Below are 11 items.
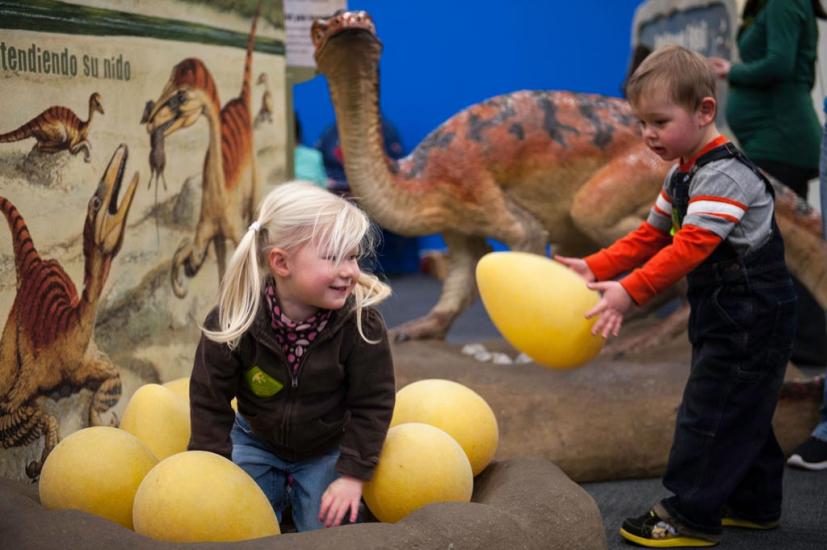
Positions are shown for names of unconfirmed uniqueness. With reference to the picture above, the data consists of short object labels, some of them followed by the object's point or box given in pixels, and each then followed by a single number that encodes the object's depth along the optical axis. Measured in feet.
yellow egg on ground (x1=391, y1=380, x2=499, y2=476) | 6.75
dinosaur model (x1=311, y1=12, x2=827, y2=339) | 11.13
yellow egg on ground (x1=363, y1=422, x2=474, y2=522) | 6.04
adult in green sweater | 11.55
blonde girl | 6.00
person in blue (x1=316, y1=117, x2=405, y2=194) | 24.75
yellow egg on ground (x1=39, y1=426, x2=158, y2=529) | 5.95
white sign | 12.83
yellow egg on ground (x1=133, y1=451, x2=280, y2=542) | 5.45
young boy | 7.26
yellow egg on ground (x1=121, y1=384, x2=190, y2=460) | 6.68
